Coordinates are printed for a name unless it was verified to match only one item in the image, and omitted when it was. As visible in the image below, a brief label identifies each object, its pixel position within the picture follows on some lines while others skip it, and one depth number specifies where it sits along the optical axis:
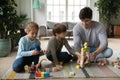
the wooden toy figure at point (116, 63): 3.48
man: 3.65
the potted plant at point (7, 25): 4.52
